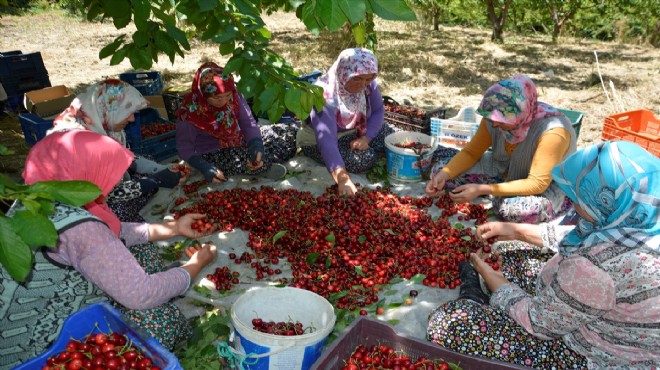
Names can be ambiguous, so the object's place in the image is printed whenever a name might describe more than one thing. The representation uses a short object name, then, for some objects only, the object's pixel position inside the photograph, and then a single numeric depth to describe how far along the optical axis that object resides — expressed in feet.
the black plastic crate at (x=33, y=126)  15.46
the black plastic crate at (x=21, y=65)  22.24
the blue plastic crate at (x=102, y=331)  6.68
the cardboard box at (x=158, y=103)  20.18
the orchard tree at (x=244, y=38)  8.40
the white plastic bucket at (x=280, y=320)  7.64
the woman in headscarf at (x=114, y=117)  12.13
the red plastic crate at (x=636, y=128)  15.01
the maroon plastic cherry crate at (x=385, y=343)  7.26
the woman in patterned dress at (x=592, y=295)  6.52
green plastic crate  15.48
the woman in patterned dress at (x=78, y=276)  6.98
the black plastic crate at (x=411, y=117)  17.56
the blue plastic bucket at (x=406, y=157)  15.34
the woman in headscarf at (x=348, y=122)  14.65
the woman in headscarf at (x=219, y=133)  14.70
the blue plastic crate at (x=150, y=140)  16.11
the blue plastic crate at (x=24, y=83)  22.82
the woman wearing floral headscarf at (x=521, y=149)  11.94
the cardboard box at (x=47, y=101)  17.98
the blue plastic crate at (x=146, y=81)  21.17
